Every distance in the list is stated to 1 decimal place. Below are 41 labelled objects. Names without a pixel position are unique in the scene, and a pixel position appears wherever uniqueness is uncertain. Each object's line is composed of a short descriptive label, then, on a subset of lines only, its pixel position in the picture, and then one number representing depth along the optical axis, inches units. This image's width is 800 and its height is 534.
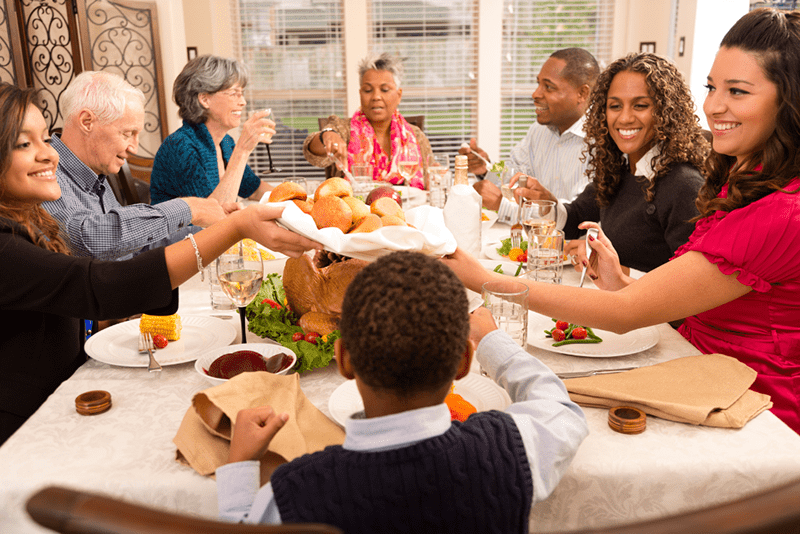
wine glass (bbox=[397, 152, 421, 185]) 103.4
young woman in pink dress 49.3
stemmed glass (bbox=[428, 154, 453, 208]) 100.5
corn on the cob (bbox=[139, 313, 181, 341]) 53.0
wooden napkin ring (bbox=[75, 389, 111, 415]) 41.2
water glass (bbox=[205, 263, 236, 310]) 63.2
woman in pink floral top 151.1
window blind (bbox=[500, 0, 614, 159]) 223.3
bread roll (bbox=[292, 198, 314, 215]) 54.8
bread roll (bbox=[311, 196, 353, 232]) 51.0
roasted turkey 52.7
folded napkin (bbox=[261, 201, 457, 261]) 46.9
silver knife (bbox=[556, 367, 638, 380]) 45.0
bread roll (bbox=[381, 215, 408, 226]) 51.8
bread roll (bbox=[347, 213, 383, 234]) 50.5
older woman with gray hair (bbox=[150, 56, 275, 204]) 109.5
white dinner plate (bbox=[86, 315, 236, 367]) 49.8
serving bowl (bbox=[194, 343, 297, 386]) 46.1
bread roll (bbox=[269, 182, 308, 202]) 56.8
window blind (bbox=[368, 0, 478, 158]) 223.6
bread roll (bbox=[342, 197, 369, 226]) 52.1
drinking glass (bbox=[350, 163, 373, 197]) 103.9
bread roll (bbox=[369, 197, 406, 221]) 53.6
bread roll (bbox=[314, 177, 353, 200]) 52.8
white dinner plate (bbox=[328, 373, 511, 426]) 39.9
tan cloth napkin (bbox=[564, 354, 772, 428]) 39.4
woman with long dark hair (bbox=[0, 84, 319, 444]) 48.0
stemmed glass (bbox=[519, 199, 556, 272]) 66.8
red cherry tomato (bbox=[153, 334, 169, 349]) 52.2
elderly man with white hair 75.7
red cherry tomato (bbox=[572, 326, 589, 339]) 53.0
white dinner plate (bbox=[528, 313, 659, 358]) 50.6
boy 27.1
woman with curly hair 76.5
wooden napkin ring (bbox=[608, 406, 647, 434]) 38.7
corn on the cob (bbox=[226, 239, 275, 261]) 51.7
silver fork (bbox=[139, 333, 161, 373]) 50.3
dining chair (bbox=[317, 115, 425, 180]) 180.9
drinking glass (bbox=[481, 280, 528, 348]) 46.5
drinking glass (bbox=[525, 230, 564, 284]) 66.6
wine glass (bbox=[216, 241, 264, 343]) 51.0
